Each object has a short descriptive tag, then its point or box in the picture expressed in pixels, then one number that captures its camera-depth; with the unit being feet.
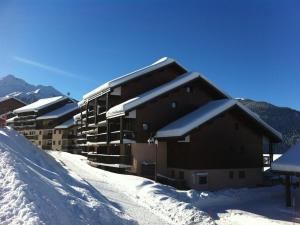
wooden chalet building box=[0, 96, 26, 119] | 174.29
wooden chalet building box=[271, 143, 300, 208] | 45.97
